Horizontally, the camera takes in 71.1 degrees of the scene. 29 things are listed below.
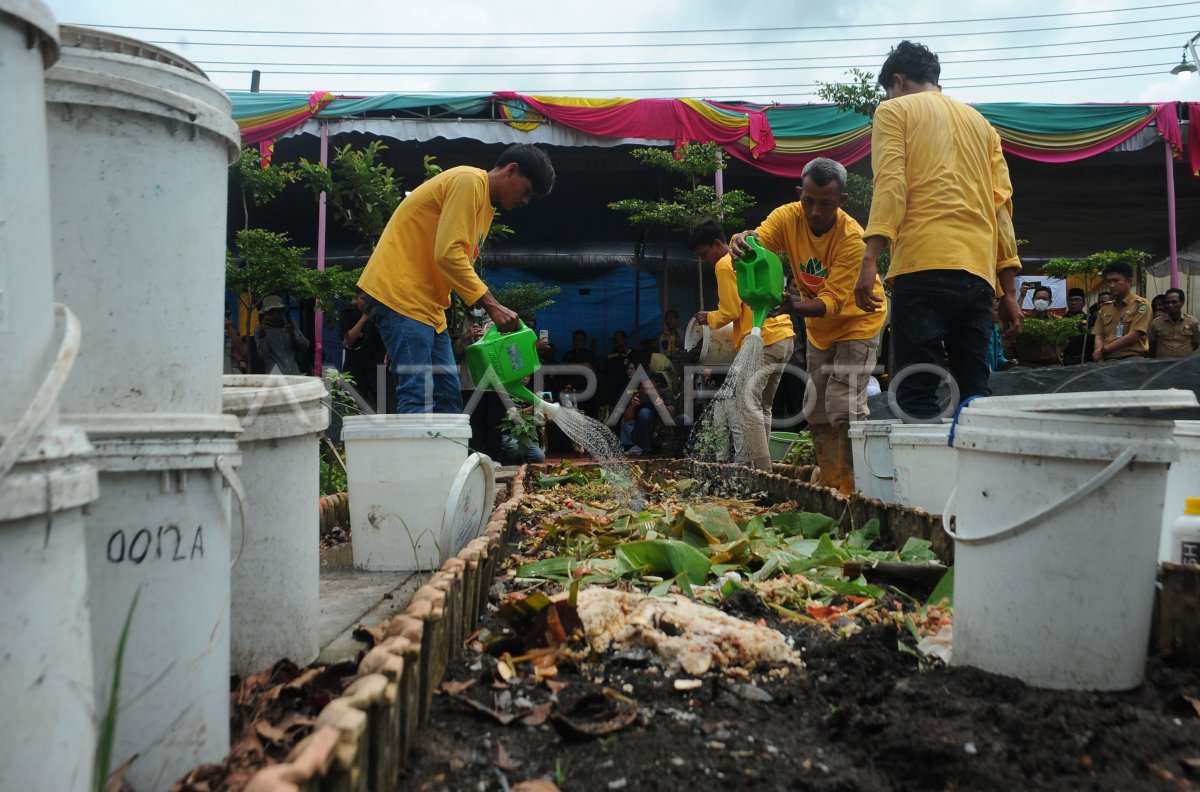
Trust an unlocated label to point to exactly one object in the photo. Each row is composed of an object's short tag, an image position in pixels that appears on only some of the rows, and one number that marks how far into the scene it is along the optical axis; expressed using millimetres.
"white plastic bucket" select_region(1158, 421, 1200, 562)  2230
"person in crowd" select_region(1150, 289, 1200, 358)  8719
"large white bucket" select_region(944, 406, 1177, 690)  1688
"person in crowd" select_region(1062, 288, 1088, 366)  10188
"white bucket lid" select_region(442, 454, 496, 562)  2844
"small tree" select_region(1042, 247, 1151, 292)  9594
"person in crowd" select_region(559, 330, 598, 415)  12141
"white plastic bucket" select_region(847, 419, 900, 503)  3939
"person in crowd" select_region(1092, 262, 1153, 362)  8562
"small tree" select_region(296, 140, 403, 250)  7988
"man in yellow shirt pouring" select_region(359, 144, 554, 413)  4004
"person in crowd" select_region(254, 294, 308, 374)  9023
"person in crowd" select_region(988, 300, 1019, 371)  9572
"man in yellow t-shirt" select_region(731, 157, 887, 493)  4535
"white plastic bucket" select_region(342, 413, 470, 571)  3146
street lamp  14941
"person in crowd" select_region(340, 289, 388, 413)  7859
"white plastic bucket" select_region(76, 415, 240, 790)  1293
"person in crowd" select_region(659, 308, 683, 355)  11305
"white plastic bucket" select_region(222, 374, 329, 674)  1824
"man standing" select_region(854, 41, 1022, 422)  3441
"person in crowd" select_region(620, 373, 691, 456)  10242
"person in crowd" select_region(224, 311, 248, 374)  9802
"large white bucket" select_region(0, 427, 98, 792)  935
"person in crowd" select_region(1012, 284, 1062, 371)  10039
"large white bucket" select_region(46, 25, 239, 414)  1336
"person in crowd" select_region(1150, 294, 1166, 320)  8914
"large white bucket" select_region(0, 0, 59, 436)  1000
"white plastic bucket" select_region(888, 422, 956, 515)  3293
